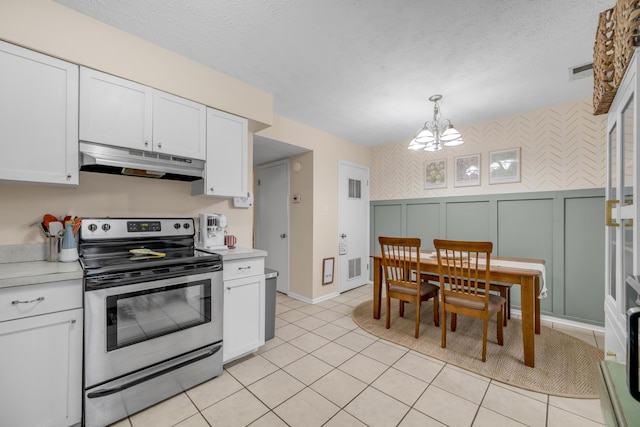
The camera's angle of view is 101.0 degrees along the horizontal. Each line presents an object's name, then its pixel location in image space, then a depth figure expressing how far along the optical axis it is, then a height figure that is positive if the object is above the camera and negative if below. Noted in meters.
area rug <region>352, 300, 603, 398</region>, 1.95 -1.25
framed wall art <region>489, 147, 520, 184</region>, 3.42 +0.65
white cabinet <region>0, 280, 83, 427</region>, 1.30 -0.75
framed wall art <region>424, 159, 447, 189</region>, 4.03 +0.63
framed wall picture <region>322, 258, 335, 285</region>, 3.98 -0.87
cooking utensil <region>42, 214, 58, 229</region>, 1.74 -0.05
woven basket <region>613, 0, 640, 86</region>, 0.98 +0.73
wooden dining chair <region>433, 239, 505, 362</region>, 2.21 -0.73
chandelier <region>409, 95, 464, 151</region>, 2.60 +0.76
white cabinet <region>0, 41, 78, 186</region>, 1.53 +0.58
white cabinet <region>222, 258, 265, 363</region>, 2.11 -0.79
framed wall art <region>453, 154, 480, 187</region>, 3.73 +0.63
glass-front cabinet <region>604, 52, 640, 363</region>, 1.07 +0.03
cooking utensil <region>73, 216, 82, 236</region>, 1.79 -0.08
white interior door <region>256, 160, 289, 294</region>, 4.26 -0.06
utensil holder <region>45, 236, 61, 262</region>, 1.78 -0.24
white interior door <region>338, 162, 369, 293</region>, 4.34 -0.22
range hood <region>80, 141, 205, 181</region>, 1.78 +0.37
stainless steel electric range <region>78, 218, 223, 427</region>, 1.52 -0.68
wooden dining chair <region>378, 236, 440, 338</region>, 2.68 -0.74
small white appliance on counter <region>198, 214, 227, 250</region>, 2.34 -0.16
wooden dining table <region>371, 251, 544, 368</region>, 2.16 -0.65
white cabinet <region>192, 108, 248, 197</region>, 2.36 +0.52
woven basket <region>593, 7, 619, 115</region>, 1.35 +0.83
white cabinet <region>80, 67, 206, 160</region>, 1.79 +0.72
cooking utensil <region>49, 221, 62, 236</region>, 1.76 -0.11
